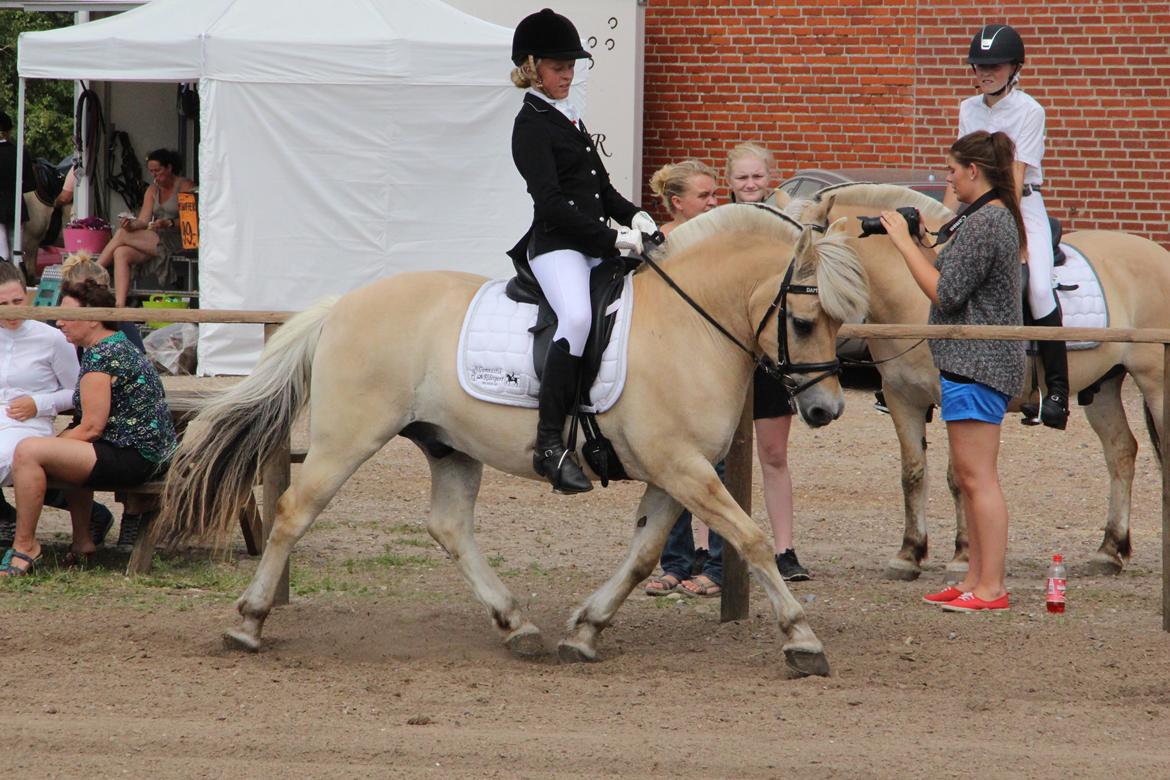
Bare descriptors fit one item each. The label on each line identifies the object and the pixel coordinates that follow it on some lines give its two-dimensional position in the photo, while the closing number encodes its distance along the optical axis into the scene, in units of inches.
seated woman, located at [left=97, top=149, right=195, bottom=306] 1138.7
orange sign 1113.4
